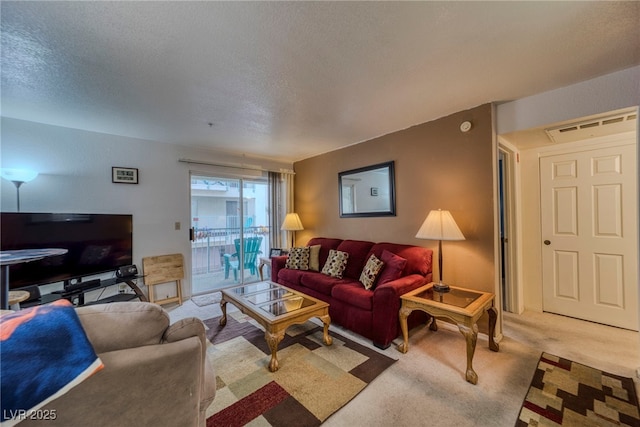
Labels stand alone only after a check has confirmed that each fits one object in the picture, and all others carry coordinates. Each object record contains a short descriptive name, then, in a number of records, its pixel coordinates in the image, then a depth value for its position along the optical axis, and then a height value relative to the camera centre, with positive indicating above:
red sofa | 2.31 -0.80
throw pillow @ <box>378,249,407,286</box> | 2.54 -0.56
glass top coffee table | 2.02 -0.85
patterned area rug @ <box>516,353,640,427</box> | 1.49 -1.22
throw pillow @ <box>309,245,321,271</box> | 3.66 -0.63
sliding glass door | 4.11 -0.24
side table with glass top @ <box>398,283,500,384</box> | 1.87 -0.77
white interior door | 2.54 -0.24
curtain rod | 3.84 +0.86
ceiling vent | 2.14 +0.80
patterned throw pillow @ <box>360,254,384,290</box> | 2.67 -0.62
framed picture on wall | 3.26 +0.57
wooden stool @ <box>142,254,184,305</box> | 3.40 -0.77
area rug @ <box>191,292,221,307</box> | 3.59 -1.23
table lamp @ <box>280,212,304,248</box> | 4.44 -0.13
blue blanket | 0.65 -0.40
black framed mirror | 3.33 +0.35
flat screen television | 2.41 -0.25
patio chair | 4.47 -0.75
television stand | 2.48 -0.80
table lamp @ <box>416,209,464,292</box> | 2.35 -0.15
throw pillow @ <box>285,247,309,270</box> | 3.65 -0.64
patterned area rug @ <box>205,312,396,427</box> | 1.57 -1.23
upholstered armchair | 0.80 -0.55
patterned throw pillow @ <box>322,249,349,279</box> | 3.21 -0.64
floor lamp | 2.39 +0.43
